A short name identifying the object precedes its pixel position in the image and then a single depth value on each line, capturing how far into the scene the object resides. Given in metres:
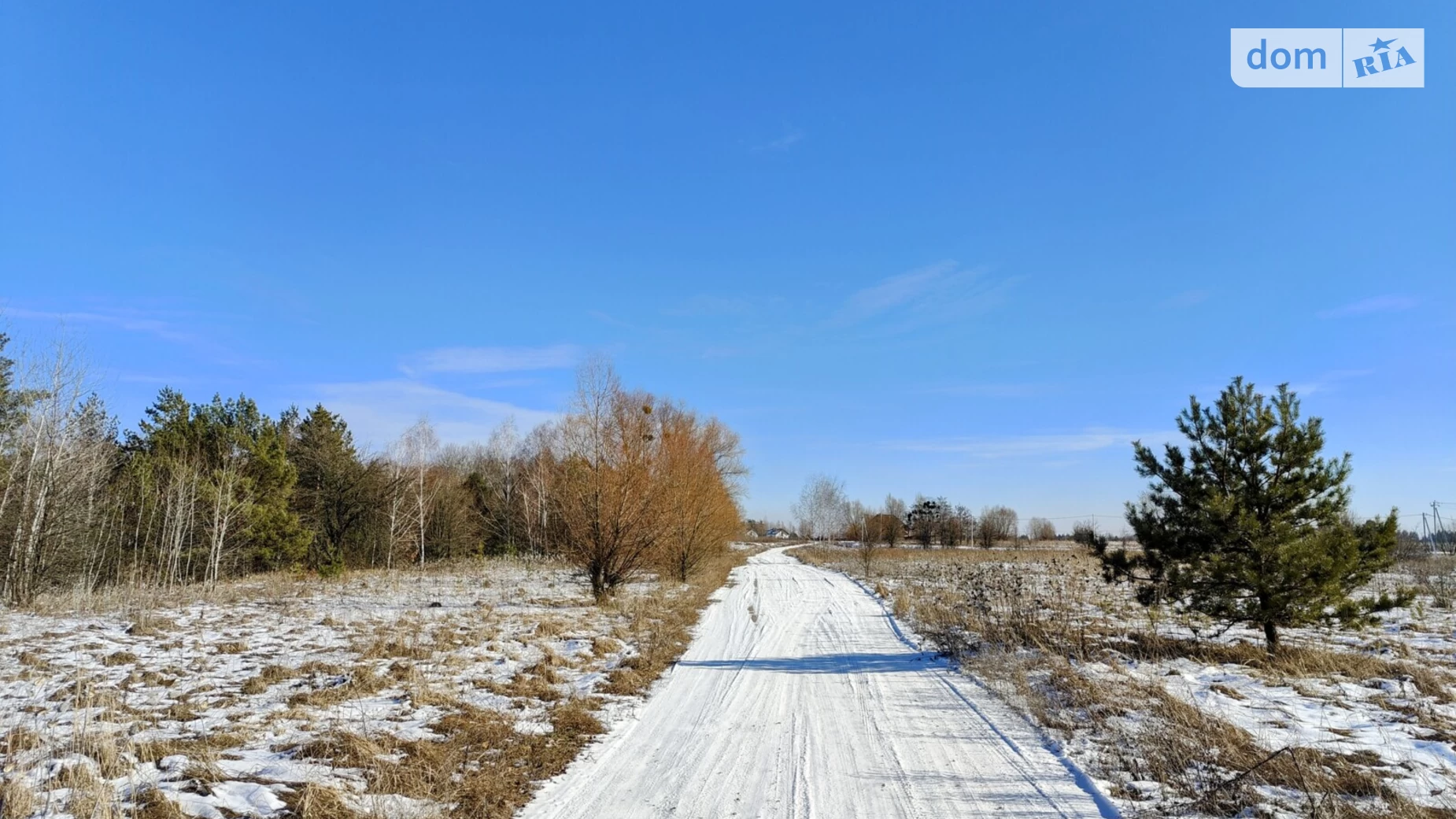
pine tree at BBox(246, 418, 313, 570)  22.86
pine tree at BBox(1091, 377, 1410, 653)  9.34
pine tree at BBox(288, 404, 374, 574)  27.44
